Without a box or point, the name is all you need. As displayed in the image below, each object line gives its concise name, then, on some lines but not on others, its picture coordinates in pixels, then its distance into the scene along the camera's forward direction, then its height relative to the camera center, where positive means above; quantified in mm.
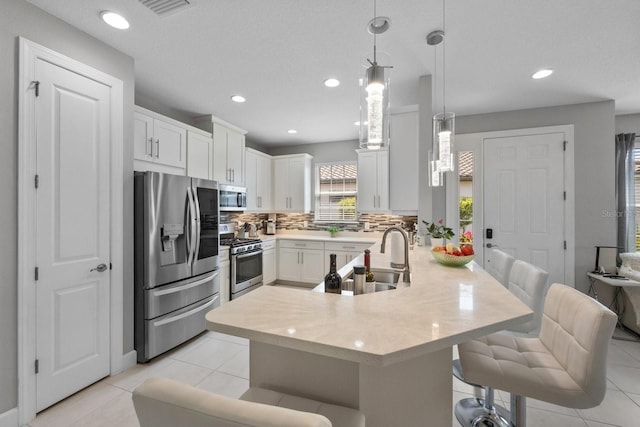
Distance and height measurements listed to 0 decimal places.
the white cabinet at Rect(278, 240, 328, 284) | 4688 -854
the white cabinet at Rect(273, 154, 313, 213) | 5078 +553
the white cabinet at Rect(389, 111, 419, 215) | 3145 +610
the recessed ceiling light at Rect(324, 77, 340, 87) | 2764 +1337
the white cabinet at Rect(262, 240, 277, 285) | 4562 -855
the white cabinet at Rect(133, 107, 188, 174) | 2723 +753
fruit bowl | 1986 -345
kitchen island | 879 -412
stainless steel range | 3779 -717
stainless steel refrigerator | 2408 -460
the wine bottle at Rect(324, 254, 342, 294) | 1510 -388
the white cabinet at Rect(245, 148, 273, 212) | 4602 +567
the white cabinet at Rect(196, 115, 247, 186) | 3795 +932
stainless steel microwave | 3889 +218
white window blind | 5168 +399
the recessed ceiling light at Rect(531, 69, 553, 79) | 2588 +1335
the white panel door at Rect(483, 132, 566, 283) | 3447 +176
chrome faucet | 1721 -312
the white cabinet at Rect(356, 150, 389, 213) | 4594 +534
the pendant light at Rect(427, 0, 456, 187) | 2061 +600
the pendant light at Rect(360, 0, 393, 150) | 1279 +508
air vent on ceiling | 1725 +1331
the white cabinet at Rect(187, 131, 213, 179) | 3367 +736
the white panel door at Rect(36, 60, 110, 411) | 1817 -143
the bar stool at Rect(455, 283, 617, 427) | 1103 -717
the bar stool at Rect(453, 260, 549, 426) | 1715 -674
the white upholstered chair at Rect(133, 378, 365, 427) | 550 -424
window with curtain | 3412 +420
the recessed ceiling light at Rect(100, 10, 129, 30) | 1850 +1347
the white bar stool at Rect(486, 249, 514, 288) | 2266 -467
